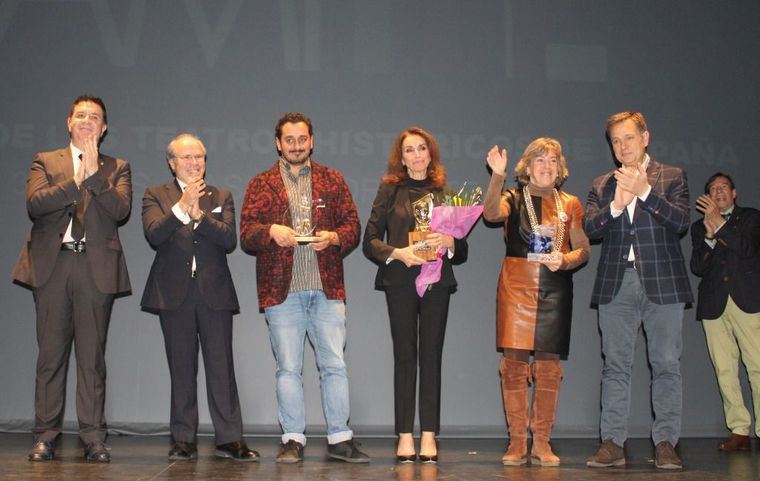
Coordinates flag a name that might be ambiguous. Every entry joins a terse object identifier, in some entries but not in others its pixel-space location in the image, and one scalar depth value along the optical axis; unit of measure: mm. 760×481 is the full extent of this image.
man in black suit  4113
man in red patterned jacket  4078
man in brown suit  3986
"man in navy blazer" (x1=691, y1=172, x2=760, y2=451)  5012
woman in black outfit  4105
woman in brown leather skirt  4039
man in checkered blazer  3982
